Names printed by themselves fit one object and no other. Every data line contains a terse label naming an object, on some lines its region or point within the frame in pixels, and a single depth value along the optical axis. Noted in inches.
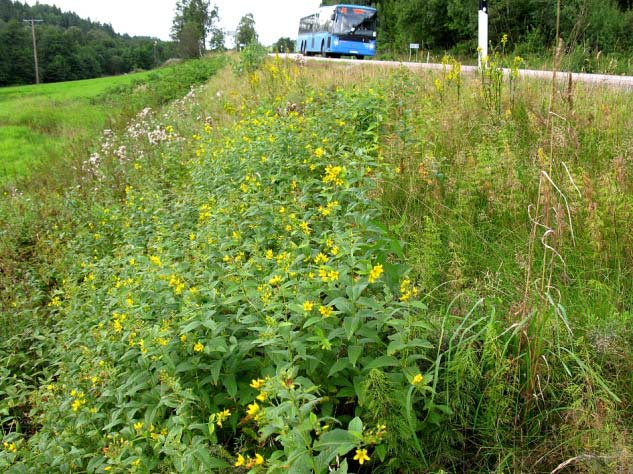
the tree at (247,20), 2341.0
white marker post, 287.7
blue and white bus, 928.3
